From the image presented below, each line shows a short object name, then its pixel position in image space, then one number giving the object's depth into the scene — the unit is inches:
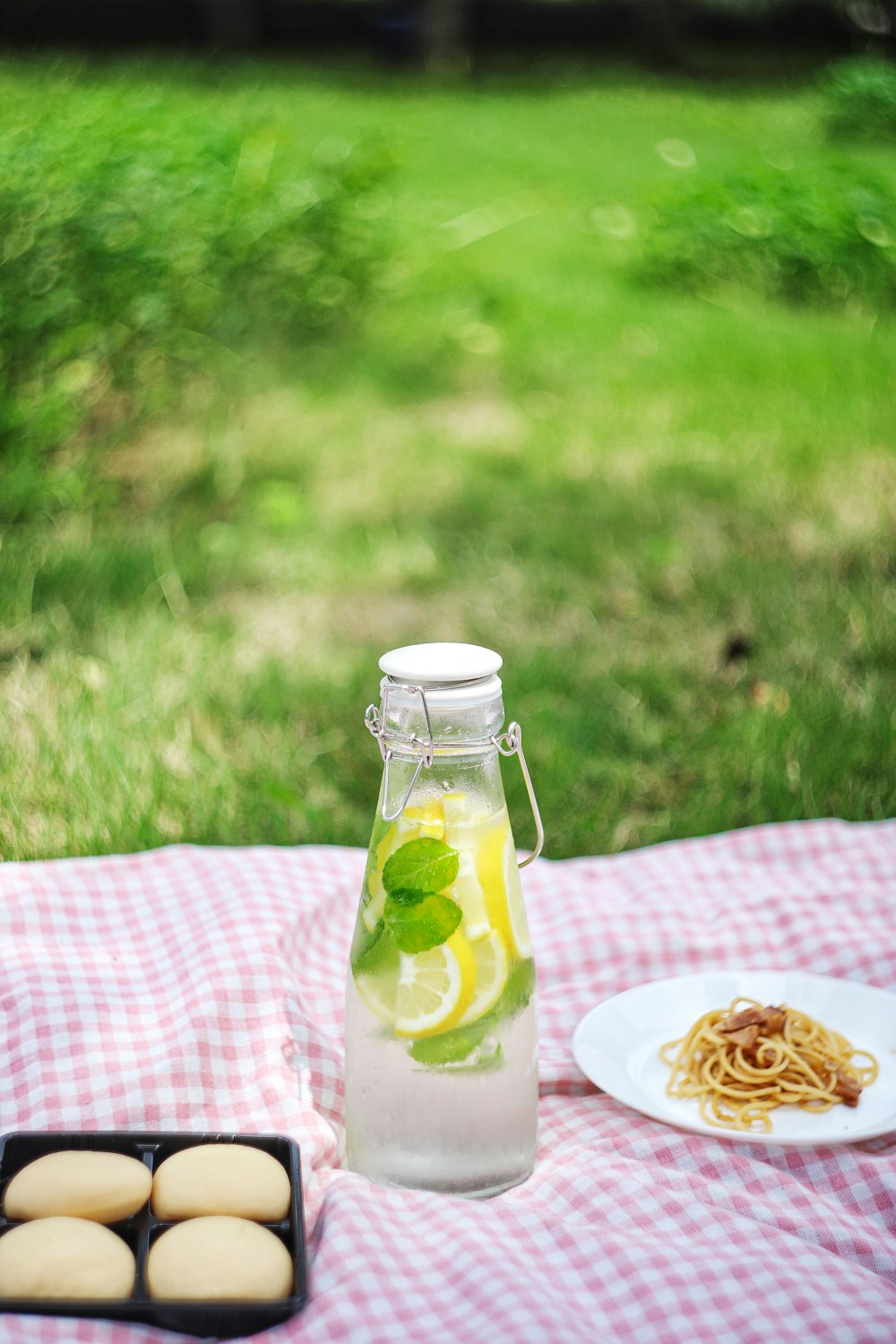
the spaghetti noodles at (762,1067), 61.6
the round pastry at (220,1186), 50.6
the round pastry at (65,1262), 46.7
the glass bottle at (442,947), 53.7
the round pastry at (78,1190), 49.8
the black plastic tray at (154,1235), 46.5
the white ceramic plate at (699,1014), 60.7
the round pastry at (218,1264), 46.9
